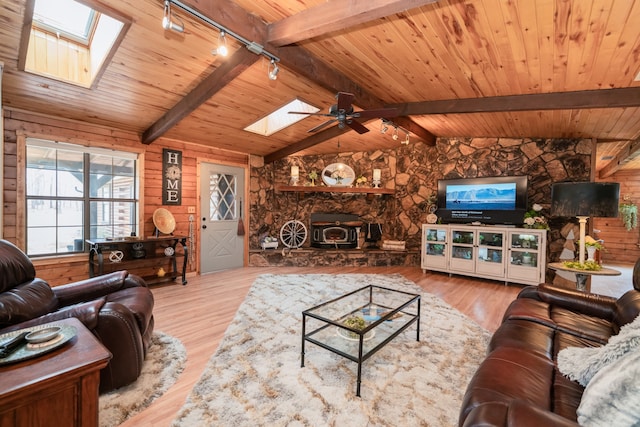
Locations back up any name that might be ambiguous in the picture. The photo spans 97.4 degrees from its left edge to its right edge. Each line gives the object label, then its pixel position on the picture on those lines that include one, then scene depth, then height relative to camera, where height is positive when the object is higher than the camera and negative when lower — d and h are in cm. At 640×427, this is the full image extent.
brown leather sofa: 101 -79
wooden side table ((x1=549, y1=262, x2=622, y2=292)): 292 -64
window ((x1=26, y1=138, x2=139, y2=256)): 363 +16
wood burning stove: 644 -50
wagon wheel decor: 644 -57
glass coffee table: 204 -99
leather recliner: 175 -71
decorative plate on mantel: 648 +80
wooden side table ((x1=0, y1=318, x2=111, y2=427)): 106 -72
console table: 388 -74
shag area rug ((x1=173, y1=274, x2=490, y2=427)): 172 -125
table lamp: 281 +13
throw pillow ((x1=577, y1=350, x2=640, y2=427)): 90 -63
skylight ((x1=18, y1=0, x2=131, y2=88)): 270 +171
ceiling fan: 278 +102
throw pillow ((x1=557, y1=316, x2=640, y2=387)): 119 -68
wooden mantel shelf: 606 +44
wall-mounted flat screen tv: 474 +20
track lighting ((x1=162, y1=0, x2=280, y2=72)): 202 +145
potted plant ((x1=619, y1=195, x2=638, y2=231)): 683 -1
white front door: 537 -17
